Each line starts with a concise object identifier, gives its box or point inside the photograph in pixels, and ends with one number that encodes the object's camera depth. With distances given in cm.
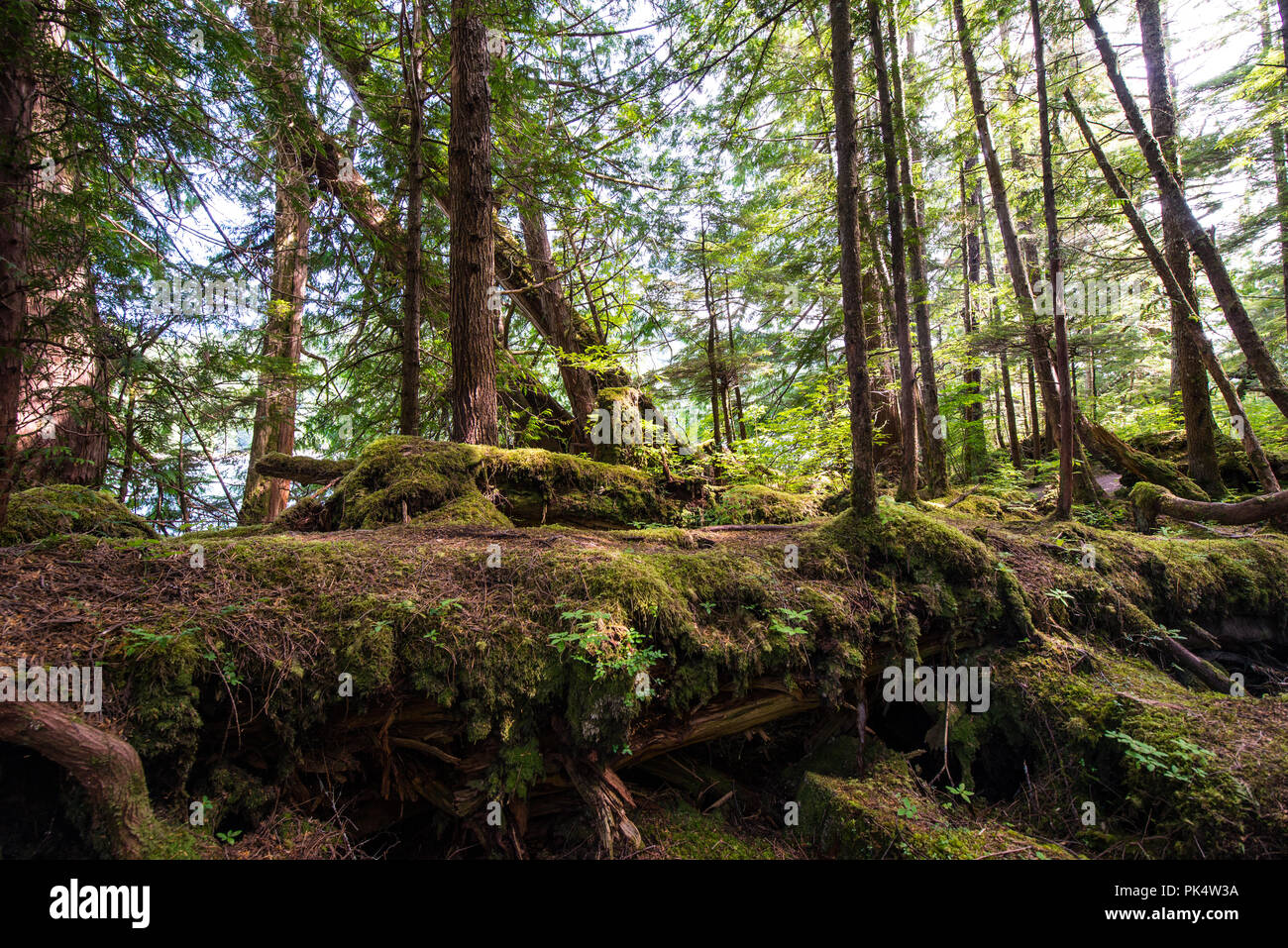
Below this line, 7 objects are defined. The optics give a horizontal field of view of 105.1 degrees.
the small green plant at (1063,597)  405
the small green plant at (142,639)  224
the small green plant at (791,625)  327
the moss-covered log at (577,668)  244
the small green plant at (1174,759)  274
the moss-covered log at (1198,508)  575
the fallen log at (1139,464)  781
